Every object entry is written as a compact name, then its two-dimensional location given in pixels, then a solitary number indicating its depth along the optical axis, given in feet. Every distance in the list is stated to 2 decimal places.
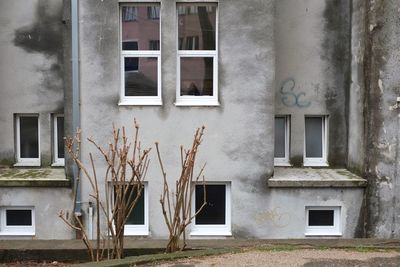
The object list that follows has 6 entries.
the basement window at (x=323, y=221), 35.83
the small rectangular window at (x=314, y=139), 40.68
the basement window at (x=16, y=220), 36.35
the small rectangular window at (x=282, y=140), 40.47
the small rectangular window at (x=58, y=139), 41.57
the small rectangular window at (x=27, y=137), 41.68
